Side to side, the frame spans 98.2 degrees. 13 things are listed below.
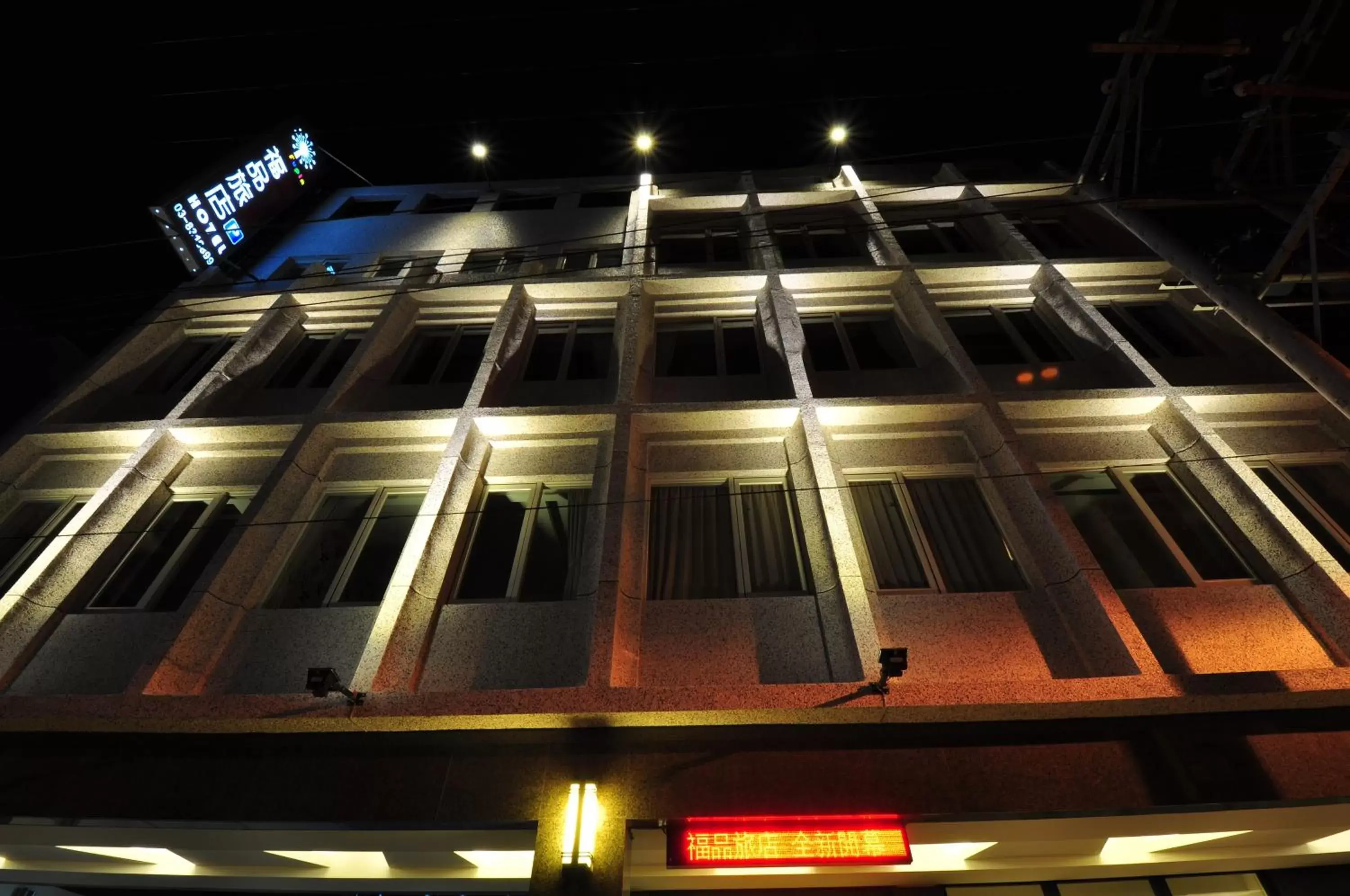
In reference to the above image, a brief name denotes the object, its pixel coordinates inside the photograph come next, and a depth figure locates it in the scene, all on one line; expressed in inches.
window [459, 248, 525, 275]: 541.0
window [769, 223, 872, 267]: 537.0
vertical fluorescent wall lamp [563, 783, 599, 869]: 190.4
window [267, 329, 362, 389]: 441.1
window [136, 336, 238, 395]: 445.7
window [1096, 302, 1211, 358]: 419.2
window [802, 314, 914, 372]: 424.5
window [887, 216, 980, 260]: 540.8
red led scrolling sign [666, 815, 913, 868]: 190.4
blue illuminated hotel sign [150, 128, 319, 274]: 471.2
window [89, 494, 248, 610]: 303.7
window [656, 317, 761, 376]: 429.1
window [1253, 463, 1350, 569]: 292.5
